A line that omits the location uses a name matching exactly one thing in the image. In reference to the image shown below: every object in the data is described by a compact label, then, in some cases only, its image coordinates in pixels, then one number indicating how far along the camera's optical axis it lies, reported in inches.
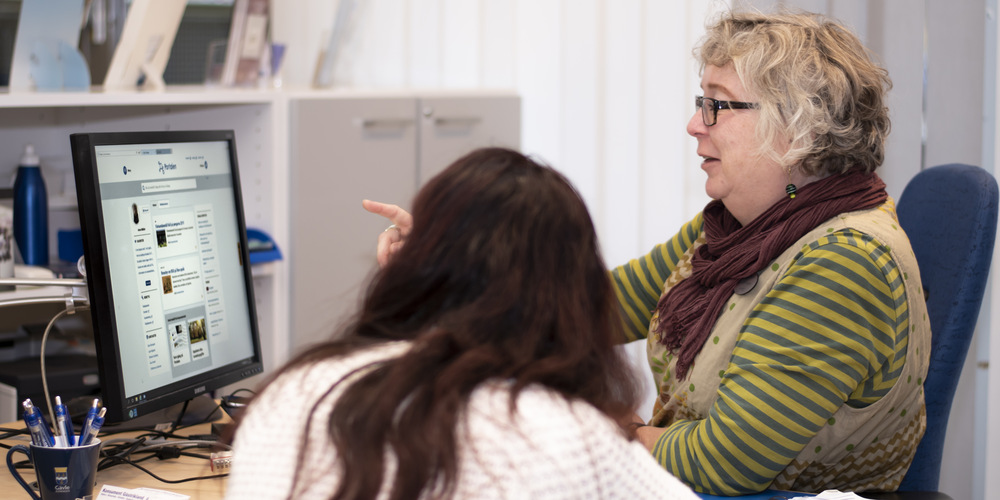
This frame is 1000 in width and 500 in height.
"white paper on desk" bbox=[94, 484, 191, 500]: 112.5
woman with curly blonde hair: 114.9
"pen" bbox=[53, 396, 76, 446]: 111.3
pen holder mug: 110.0
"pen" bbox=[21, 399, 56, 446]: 110.7
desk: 114.2
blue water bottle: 139.0
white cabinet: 150.1
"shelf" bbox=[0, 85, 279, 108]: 129.3
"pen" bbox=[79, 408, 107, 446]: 111.5
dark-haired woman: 97.3
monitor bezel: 113.7
